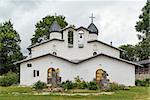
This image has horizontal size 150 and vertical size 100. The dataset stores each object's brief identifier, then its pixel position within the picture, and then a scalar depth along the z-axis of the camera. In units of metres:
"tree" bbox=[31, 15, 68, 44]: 67.62
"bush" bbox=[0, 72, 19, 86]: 41.16
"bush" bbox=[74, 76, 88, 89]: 33.94
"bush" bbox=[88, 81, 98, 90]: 32.38
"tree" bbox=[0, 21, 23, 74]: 62.09
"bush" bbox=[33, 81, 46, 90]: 33.27
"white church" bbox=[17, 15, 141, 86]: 40.72
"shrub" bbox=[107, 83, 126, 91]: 32.34
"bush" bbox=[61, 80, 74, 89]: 32.66
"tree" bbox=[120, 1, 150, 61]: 57.29
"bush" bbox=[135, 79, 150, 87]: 41.34
